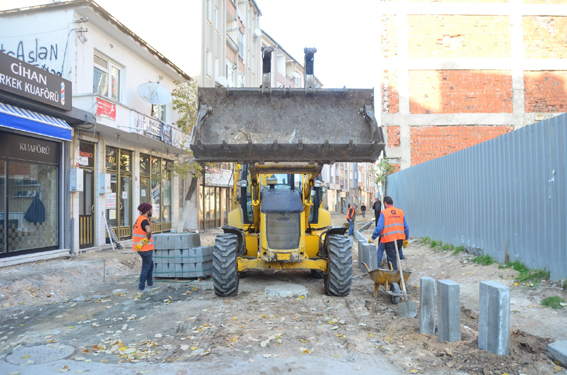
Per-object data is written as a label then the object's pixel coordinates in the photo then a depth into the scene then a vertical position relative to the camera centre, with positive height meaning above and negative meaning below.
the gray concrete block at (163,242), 9.43 -1.00
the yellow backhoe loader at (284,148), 6.15 +0.65
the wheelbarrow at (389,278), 6.82 -1.33
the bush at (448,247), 11.81 -1.43
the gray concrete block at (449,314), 4.91 -1.36
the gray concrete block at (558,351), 4.18 -1.55
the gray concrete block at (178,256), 9.46 -1.31
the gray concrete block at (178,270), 9.48 -1.61
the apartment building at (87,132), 11.82 +2.13
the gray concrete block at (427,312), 5.33 -1.43
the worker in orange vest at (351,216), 21.79 -1.09
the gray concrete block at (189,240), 9.44 -0.97
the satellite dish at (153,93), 15.78 +3.73
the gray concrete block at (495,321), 4.43 -1.30
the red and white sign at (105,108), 12.93 +2.65
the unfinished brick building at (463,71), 19.98 +5.71
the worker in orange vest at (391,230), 8.39 -0.69
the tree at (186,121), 17.14 +2.97
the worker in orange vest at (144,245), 8.46 -0.95
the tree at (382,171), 19.91 +1.11
